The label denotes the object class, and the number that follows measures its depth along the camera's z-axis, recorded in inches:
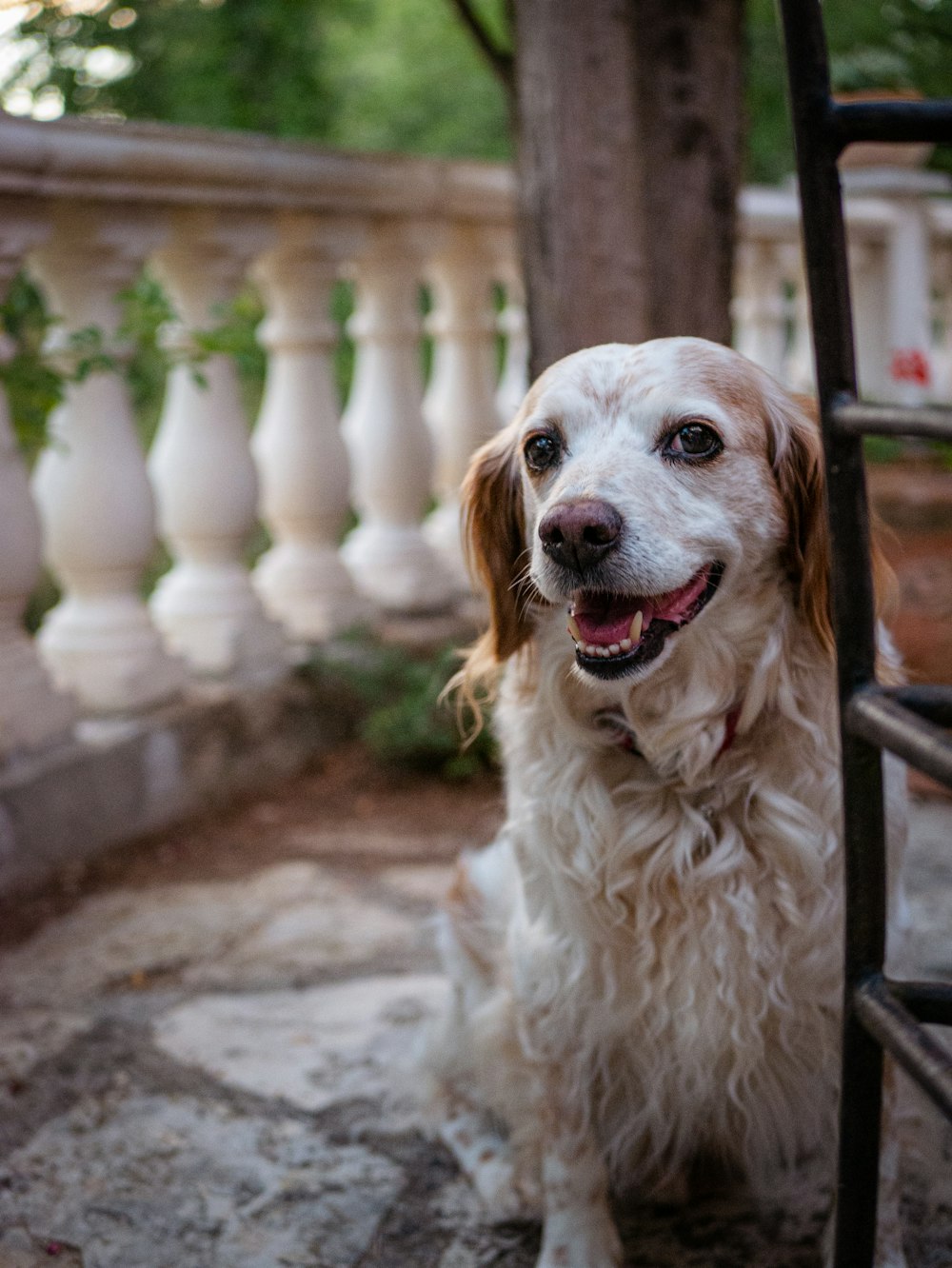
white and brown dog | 70.3
